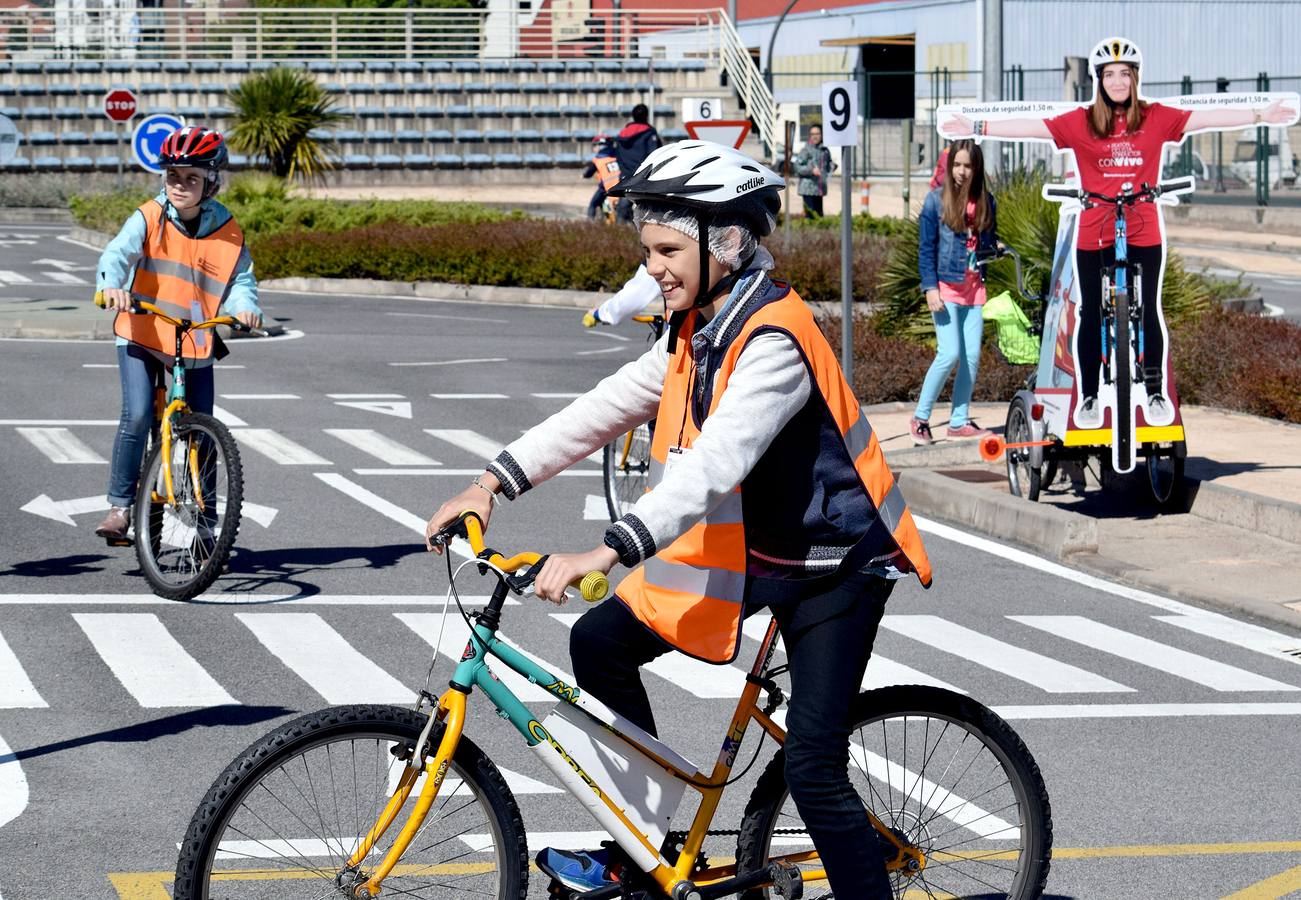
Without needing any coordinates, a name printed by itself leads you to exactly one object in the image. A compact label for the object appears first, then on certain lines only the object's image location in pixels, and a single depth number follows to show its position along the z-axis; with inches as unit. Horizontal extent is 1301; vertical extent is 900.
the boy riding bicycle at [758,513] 163.6
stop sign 1595.7
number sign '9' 531.5
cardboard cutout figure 426.6
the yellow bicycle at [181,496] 353.7
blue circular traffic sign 926.4
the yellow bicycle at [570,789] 158.7
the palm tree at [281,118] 1743.4
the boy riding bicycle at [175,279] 362.3
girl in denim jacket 504.1
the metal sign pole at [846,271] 513.3
